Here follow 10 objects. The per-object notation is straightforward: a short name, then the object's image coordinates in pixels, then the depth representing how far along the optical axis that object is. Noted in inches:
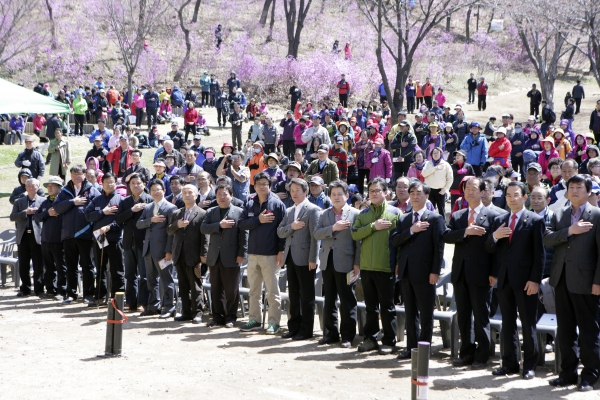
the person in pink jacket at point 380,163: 684.1
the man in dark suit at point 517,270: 308.0
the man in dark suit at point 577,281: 291.9
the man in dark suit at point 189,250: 423.8
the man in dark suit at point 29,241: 507.2
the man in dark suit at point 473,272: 324.5
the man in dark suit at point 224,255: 410.6
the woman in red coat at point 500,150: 689.0
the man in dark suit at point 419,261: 334.6
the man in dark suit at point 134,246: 454.0
